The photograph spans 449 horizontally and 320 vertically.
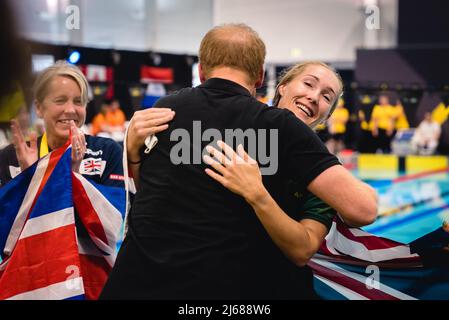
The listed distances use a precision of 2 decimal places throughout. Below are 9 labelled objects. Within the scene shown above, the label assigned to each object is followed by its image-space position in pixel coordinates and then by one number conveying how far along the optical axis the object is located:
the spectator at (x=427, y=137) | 13.77
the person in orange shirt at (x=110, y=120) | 11.50
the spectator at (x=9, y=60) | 2.17
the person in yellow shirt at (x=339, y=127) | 15.24
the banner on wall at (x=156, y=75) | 11.98
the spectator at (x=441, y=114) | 13.93
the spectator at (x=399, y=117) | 14.38
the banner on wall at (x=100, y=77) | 11.06
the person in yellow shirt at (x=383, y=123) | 14.23
